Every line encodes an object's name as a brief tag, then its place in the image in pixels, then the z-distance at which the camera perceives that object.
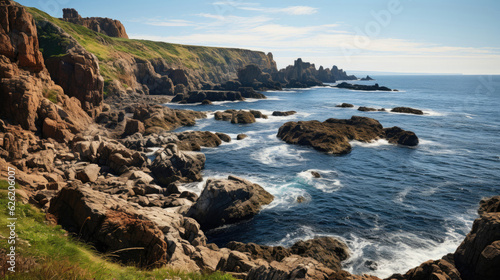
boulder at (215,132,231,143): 60.03
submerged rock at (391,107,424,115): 94.44
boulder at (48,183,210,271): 13.88
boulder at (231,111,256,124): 79.38
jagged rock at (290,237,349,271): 21.84
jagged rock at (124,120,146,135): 56.94
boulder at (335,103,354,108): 106.15
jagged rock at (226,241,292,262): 21.47
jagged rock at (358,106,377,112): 97.84
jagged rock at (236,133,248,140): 62.05
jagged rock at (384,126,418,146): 57.38
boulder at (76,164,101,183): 31.37
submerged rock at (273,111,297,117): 89.94
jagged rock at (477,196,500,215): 29.98
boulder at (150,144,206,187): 36.53
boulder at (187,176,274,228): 27.89
